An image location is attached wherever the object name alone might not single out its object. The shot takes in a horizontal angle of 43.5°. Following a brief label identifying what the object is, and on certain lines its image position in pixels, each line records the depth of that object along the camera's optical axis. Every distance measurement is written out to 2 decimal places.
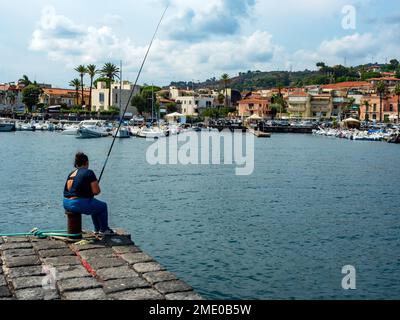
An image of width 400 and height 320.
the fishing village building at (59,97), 139.25
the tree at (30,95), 124.06
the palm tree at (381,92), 123.12
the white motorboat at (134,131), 85.76
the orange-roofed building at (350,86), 157.50
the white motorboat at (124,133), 80.06
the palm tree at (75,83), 127.19
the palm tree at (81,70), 121.69
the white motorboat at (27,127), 97.81
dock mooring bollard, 10.19
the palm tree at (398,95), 115.19
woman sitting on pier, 9.84
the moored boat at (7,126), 92.70
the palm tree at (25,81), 143.00
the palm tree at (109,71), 118.62
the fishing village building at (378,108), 128.62
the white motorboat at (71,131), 85.47
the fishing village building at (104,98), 127.94
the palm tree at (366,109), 131.00
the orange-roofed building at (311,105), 138.75
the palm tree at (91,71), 120.75
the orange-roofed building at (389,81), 165.00
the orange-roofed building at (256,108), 144.25
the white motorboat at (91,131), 79.50
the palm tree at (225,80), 151.62
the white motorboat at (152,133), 80.75
